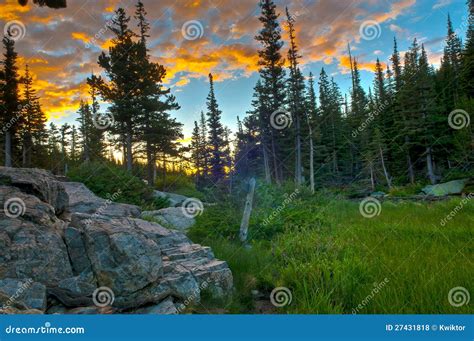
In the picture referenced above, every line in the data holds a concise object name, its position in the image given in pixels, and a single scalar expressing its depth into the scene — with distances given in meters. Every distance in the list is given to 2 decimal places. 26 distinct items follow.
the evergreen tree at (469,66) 34.66
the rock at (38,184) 6.81
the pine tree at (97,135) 28.72
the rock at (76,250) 5.51
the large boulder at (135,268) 5.05
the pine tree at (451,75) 40.88
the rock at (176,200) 19.18
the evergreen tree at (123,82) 27.22
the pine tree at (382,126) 39.63
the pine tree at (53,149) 50.56
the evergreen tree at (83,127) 52.54
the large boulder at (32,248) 4.97
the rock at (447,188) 25.94
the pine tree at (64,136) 71.90
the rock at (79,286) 4.90
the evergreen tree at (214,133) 44.62
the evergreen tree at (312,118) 38.19
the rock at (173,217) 11.41
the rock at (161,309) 4.87
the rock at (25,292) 4.45
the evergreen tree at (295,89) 37.00
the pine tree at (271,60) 36.97
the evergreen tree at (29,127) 36.88
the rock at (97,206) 9.63
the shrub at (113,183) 15.48
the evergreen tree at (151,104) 28.30
